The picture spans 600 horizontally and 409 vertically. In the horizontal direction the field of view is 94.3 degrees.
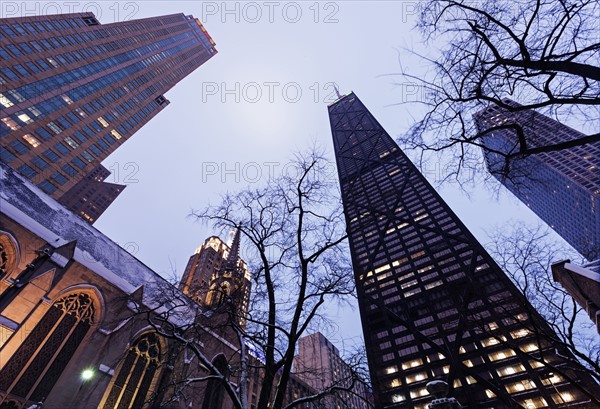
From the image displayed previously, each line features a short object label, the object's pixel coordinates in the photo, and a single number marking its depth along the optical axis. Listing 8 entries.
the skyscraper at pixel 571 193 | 79.75
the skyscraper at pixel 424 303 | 47.38
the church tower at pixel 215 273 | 13.42
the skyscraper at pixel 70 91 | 44.00
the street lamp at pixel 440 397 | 5.22
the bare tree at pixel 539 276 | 12.01
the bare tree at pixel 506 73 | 5.89
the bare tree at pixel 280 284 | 8.05
